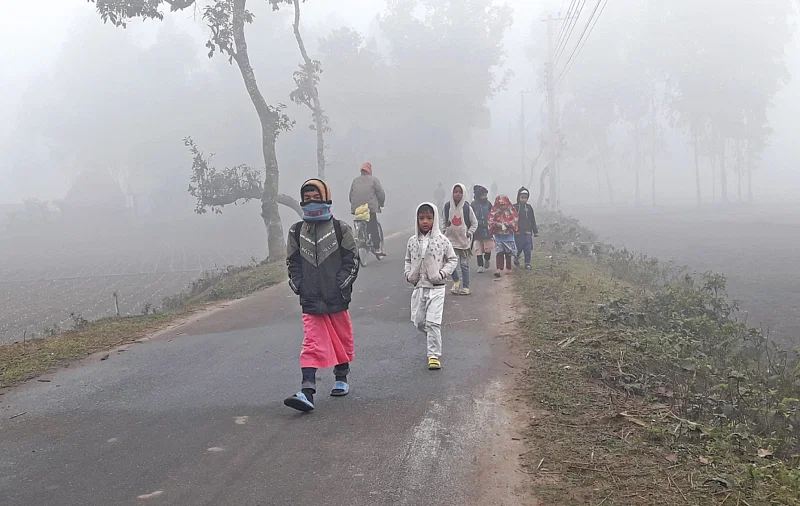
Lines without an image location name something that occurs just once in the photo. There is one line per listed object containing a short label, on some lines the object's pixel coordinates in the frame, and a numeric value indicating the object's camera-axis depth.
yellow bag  13.11
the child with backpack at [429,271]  6.59
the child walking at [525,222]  12.65
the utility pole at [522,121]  57.01
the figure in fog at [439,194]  33.53
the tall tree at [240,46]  18.75
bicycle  13.51
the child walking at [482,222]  12.27
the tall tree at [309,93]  27.05
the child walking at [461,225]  10.49
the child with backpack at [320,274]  5.43
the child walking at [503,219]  12.16
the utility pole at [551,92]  35.42
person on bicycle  13.08
